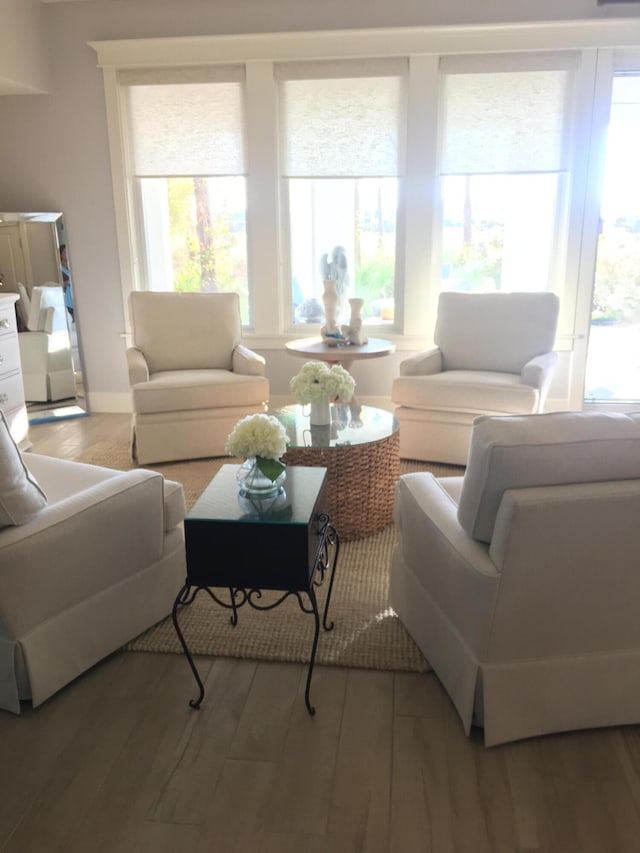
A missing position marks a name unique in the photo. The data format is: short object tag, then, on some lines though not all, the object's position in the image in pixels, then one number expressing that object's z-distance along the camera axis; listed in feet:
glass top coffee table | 9.56
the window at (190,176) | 15.20
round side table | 13.51
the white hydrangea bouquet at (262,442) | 6.60
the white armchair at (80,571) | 6.39
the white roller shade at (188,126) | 15.20
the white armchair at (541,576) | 5.43
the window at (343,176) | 14.83
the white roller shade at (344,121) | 14.76
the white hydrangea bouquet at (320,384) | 9.68
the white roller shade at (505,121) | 14.40
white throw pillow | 6.29
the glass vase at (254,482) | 6.86
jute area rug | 7.36
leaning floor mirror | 15.92
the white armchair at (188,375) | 12.92
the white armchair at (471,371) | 12.53
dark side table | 6.16
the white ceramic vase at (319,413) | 10.25
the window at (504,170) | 14.40
